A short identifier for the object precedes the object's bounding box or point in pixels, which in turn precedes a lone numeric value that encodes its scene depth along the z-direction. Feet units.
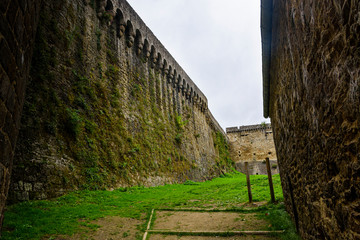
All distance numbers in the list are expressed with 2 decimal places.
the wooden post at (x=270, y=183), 26.70
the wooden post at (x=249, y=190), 28.43
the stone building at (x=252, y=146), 120.57
